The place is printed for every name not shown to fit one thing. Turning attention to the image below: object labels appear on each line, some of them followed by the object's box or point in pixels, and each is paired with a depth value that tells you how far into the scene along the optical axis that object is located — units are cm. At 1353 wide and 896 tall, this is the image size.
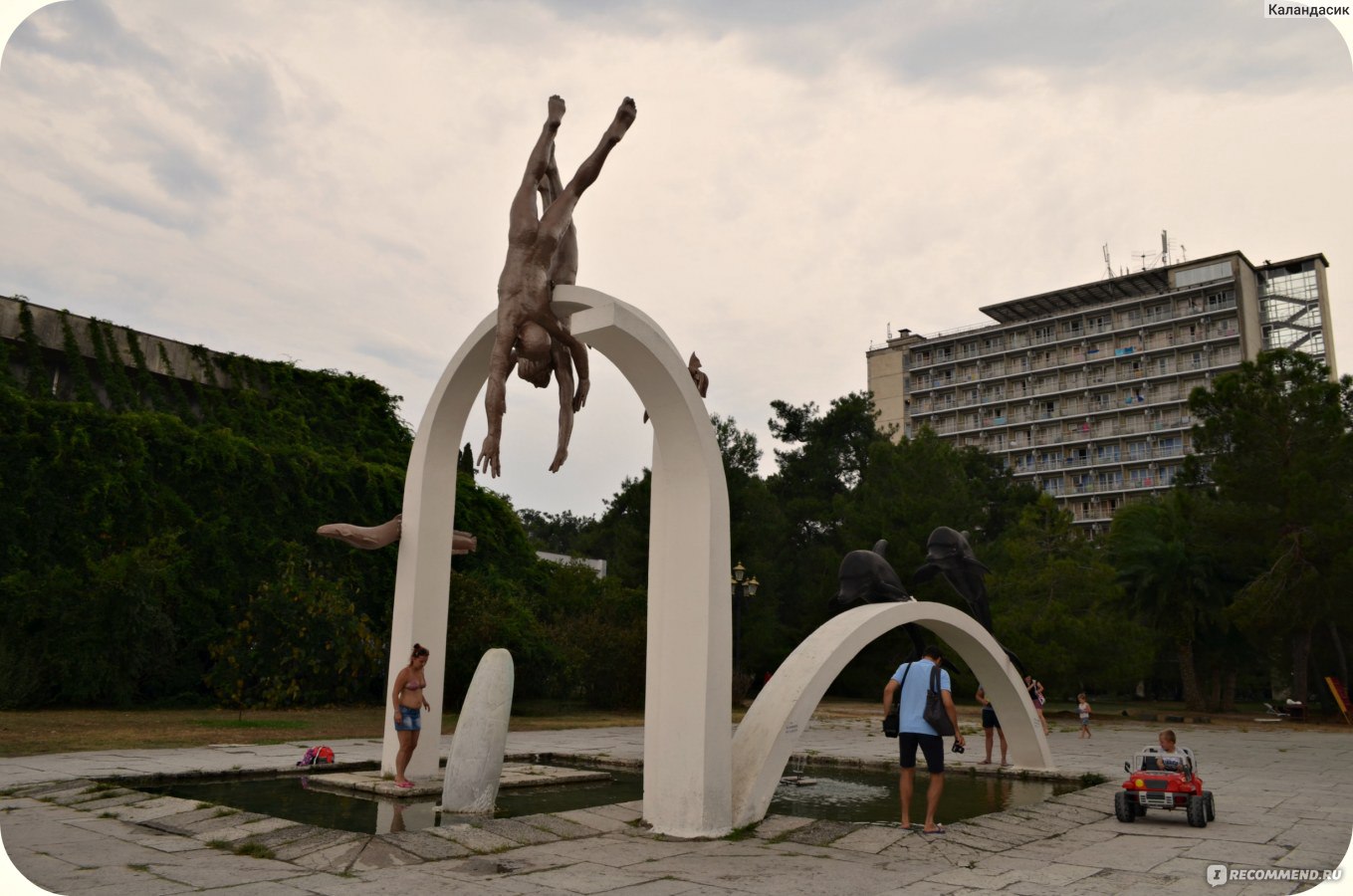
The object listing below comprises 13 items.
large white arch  707
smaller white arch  747
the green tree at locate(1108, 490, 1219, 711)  2958
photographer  717
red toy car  756
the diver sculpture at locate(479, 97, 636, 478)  779
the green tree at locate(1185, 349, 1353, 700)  2611
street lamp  1898
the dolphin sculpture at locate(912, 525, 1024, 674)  1155
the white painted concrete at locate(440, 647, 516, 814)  775
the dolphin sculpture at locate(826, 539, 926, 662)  979
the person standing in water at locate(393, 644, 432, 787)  863
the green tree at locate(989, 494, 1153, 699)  2659
